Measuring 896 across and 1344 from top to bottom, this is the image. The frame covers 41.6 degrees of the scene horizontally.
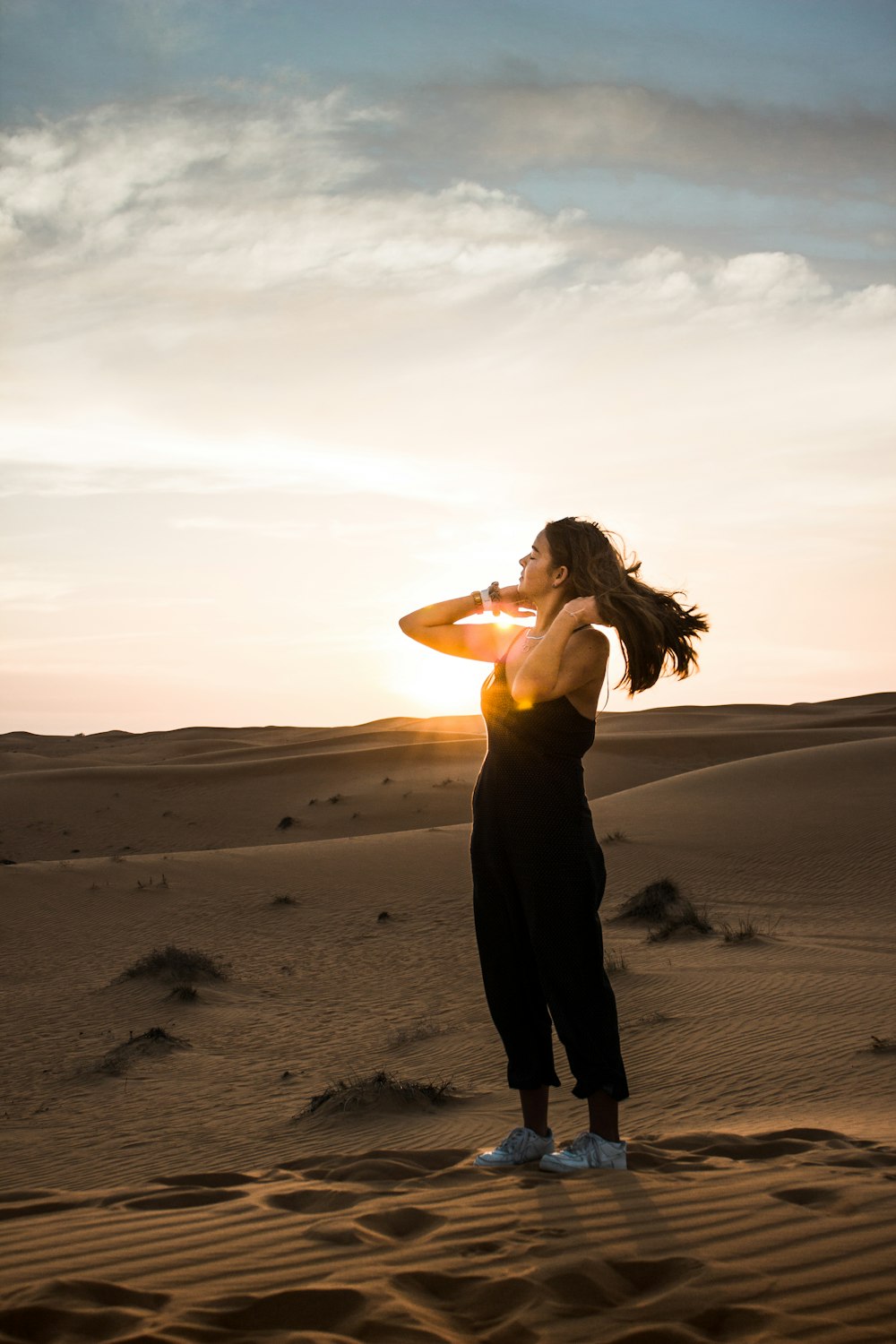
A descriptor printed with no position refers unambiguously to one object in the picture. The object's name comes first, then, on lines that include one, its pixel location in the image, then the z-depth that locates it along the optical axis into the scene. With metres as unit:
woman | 4.48
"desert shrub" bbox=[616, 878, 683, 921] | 13.22
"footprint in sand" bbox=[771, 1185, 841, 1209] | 4.08
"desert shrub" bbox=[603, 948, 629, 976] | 9.95
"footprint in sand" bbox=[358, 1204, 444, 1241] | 3.94
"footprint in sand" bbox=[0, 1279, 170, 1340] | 3.21
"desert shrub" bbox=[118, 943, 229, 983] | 10.87
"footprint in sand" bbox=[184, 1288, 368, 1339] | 3.24
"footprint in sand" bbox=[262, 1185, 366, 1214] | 4.32
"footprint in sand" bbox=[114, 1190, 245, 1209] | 4.50
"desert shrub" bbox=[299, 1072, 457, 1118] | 6.54
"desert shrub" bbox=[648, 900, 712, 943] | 11.72
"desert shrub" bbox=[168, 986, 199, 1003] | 10.12
